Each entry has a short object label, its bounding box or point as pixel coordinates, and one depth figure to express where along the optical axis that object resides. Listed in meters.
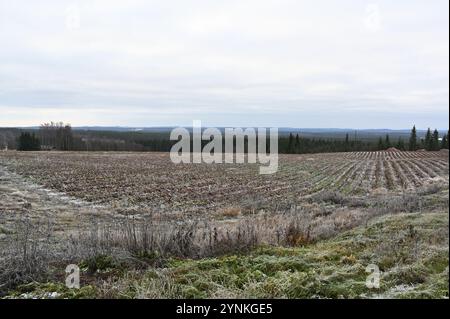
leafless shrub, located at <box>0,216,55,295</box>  4.47
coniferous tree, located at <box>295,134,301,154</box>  68.75
